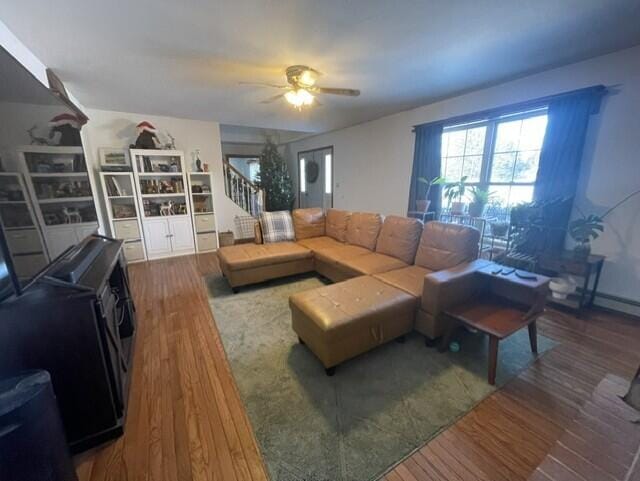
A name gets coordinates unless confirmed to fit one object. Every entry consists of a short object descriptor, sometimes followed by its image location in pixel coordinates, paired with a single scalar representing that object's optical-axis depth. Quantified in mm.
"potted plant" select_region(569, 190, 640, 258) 2402
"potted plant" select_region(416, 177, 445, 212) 3849
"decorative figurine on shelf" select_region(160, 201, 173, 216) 4465
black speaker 841
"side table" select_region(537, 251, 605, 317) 2445
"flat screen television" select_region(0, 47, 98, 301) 1155
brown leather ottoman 1733
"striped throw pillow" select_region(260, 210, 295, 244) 3693
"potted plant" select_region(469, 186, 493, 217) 3250
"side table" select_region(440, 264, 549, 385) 1703
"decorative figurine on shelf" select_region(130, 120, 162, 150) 4152
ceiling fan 2533
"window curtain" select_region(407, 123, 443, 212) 3920
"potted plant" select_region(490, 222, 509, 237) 2998
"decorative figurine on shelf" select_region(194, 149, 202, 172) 4809
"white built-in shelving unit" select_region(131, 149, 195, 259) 4234
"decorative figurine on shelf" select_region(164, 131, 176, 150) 4469
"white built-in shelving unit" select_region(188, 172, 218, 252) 4742
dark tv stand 1139
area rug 1271
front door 6453
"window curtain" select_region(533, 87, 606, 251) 2543
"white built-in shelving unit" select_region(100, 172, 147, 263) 4062
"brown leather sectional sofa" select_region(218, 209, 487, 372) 1822
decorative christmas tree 6316
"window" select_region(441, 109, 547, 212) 3031
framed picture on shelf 4038
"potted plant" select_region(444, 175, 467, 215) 3578
